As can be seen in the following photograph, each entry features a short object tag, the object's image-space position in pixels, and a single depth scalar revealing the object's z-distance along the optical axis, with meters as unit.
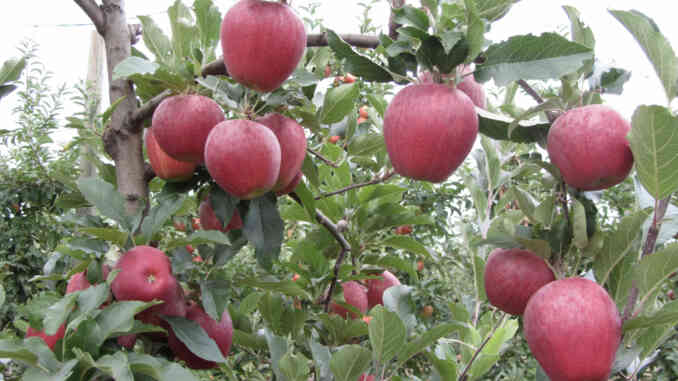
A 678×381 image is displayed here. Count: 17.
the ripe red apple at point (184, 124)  0.71
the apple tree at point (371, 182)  0.54
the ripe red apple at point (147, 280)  0.67
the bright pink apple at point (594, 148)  0.53
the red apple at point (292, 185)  0.83
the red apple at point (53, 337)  0.68
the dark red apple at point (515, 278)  0.61
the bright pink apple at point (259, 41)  0.64
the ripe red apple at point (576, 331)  0.51
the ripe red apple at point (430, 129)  0.59
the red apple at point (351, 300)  1.21
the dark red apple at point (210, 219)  0.85
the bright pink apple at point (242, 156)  0.68
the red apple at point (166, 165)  0.80
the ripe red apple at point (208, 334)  0.76
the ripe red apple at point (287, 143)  0.75
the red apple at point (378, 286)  1.29
